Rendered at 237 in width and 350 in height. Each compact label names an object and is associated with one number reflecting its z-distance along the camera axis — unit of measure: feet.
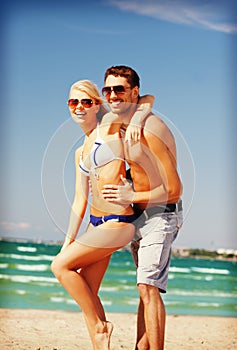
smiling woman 22.34
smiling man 21.97
